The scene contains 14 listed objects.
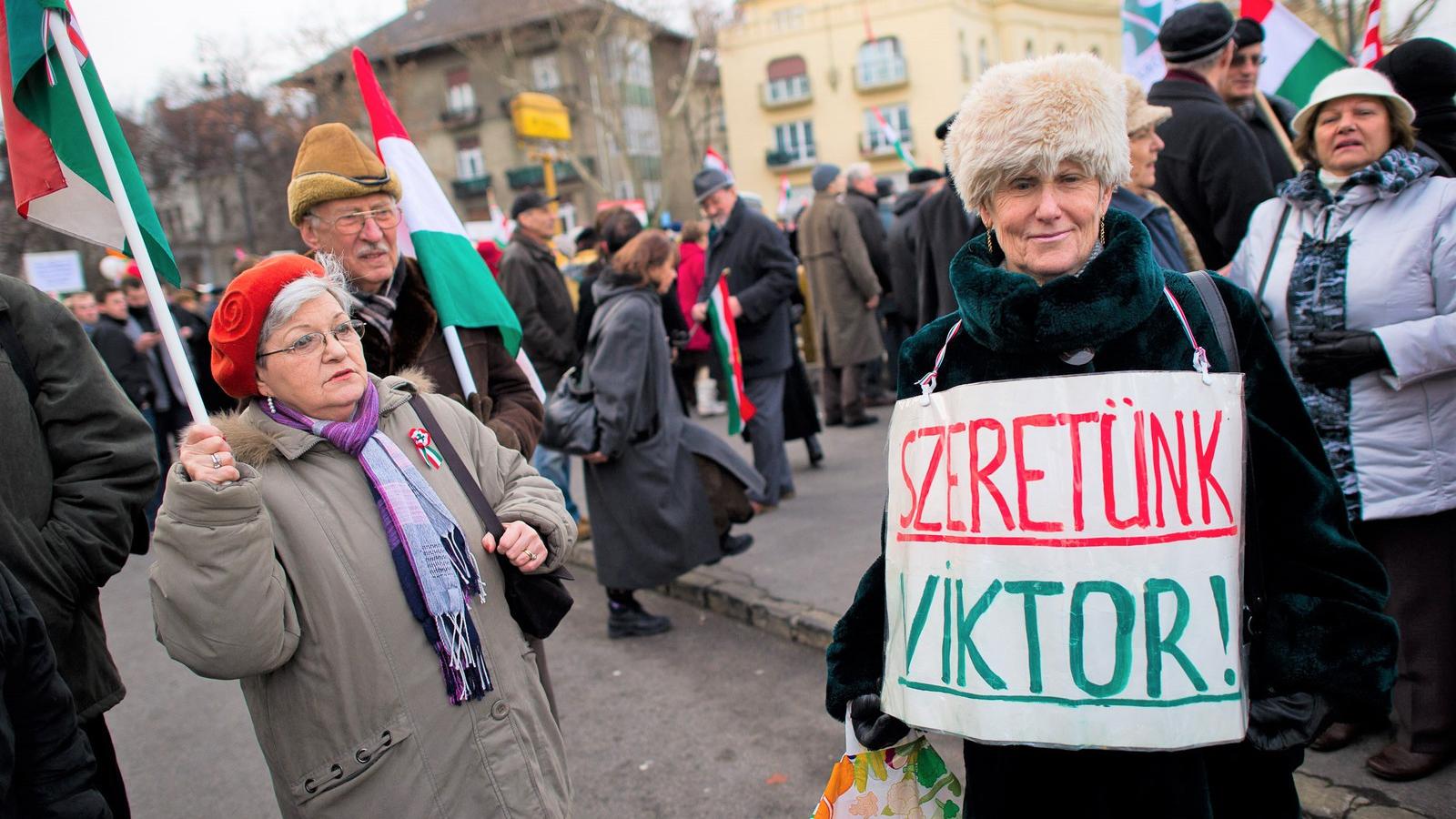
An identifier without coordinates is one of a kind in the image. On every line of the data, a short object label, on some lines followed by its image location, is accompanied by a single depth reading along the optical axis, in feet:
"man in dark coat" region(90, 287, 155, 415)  30.14
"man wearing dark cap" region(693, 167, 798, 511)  23.38
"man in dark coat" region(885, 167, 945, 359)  27.86
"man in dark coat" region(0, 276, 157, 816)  8.22
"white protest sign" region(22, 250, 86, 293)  59.57
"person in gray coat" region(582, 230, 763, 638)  16.29
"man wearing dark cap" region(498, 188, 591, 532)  22.91
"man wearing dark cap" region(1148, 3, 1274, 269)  13.20
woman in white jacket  9.82
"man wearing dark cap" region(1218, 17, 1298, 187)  15.30
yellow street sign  44.57
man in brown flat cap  10.23
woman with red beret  7.19
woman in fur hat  5.80
